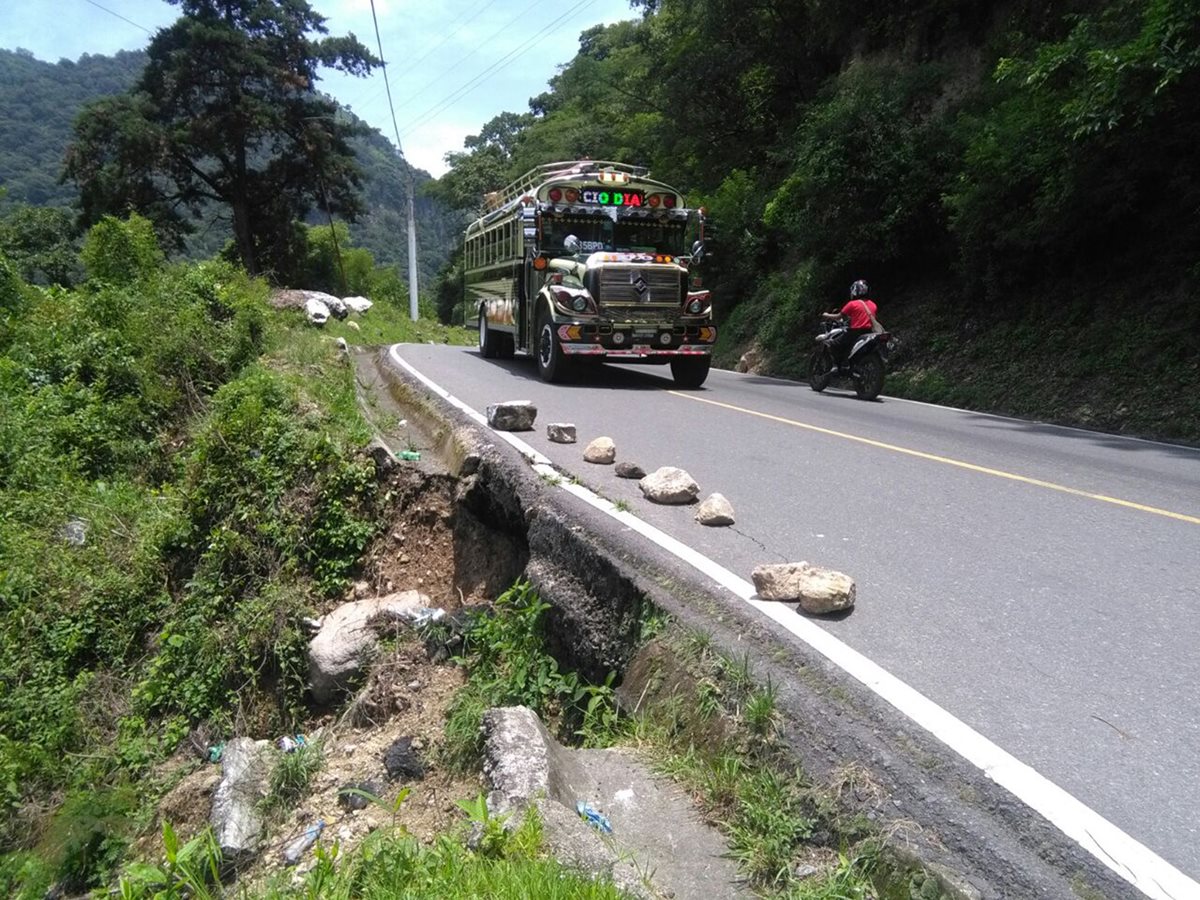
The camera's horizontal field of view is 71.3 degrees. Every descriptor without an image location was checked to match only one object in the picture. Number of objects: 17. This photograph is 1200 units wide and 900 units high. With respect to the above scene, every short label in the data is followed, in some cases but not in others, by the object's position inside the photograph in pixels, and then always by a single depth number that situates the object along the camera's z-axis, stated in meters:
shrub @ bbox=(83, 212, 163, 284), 17.52
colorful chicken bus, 12.36
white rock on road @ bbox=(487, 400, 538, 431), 8.00
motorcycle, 13.02
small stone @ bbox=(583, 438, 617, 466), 6.88
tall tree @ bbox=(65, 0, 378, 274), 31.64
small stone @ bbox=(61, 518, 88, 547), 7.79
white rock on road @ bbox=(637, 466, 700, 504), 5.78
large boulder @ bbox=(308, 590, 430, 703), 5.51
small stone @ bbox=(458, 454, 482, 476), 6.81
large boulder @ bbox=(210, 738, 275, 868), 4.07
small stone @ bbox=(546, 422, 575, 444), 7.59
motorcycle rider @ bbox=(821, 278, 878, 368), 13.33
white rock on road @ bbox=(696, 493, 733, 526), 5.35
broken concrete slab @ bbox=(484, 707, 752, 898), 2.63
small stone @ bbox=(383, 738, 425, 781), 4.18
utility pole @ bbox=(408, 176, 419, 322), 32.12
